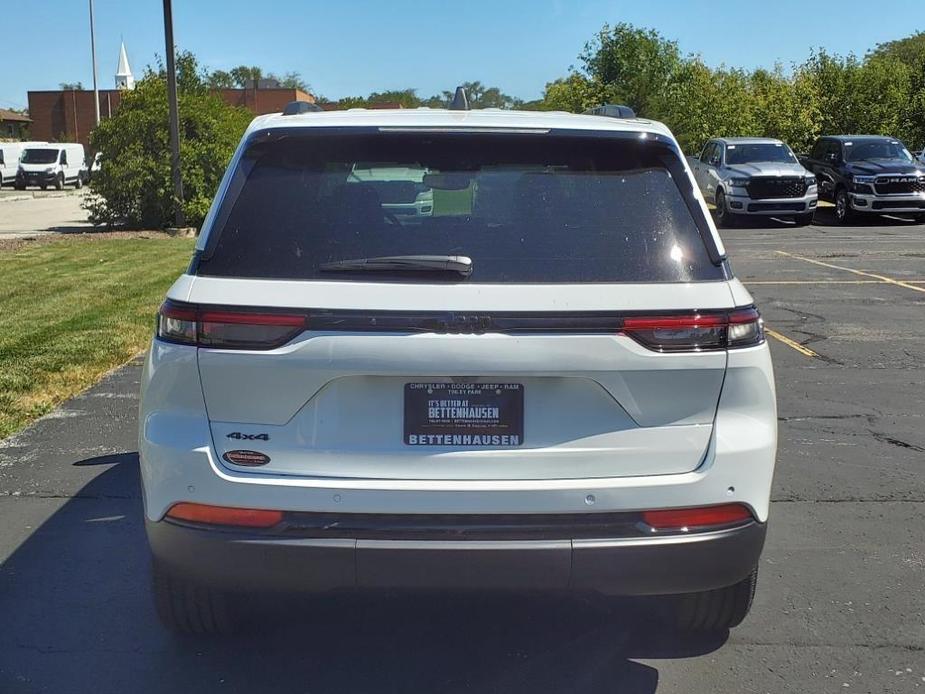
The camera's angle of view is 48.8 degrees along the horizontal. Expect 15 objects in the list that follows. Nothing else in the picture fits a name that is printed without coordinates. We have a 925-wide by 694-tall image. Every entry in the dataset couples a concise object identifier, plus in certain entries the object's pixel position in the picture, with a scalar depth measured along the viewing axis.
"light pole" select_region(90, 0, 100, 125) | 57.93
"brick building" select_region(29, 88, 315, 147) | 79.38
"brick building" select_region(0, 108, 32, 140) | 80.81
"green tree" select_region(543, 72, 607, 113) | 43.16
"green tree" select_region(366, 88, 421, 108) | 98.78
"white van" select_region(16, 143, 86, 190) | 47.56
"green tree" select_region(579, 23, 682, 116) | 44.72
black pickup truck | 23.72
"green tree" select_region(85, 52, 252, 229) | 20.64
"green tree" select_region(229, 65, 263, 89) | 127.41
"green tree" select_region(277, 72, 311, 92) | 116.75
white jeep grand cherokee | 2.95
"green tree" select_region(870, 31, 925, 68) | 72.22
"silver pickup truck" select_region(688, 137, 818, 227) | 23.67
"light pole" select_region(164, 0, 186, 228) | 19.22
